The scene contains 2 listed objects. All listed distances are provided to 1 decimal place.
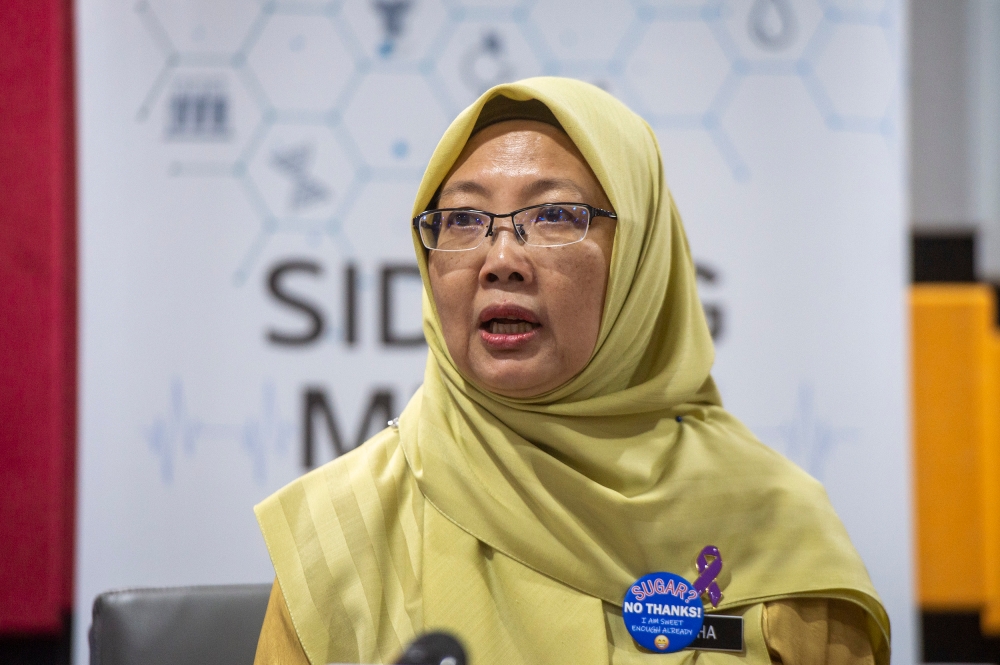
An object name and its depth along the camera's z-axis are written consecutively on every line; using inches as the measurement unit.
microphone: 81.2
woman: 85.5
